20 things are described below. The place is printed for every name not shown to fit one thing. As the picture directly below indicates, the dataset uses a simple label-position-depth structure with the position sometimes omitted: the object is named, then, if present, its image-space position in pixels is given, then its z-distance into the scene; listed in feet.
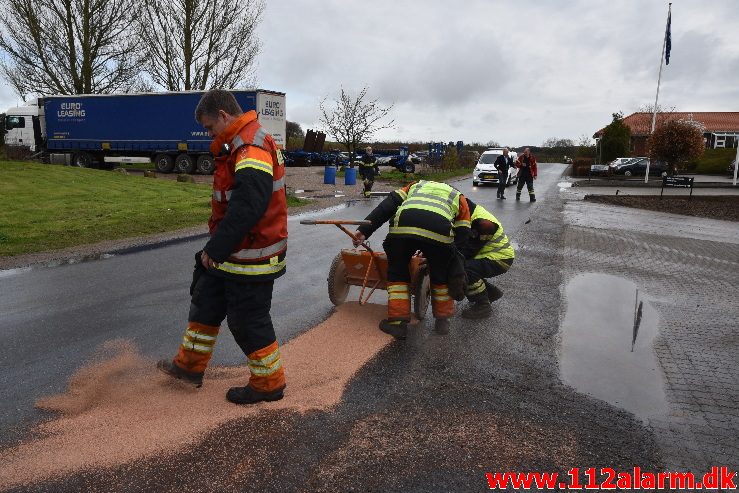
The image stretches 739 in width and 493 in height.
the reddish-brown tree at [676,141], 100.53
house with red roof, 188.14
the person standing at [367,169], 70.23
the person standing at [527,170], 64.80
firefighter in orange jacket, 11.07
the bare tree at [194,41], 106.42
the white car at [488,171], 87.20
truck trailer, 88.43
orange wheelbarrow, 17.94
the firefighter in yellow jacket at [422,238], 16.07
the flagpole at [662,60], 101.96
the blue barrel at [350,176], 87.45
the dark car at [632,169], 131.13
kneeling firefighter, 19.35
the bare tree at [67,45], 97.09
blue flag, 101.86
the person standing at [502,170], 67.67
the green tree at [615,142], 165.48
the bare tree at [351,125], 106.93
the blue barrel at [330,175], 86.48
